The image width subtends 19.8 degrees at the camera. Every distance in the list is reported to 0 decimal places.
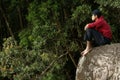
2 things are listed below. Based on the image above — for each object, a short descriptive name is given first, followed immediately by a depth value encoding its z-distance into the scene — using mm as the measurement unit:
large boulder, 6320
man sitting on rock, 7055
